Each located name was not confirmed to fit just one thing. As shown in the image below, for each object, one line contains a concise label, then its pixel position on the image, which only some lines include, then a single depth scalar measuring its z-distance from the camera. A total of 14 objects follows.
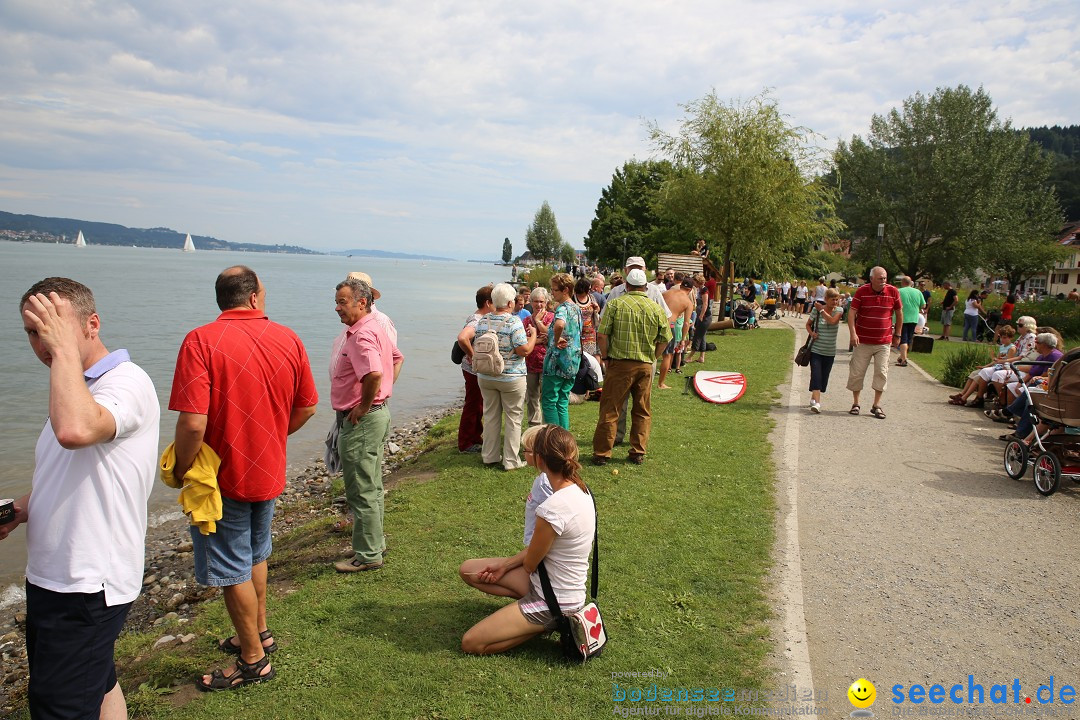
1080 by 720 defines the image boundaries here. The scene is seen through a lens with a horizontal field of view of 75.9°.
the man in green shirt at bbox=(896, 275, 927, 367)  16.06
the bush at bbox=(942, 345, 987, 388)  12.67
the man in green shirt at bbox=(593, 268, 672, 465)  7.00
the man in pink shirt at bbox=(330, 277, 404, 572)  4.74
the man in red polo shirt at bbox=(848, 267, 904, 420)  9.88
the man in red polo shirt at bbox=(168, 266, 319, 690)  3.25
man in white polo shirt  2.53
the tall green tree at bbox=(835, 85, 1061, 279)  38.59
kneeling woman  3.64
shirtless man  11.09
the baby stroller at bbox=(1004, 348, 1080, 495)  6.63
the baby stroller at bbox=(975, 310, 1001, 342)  21.79
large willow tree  22.83
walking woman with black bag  9.91
